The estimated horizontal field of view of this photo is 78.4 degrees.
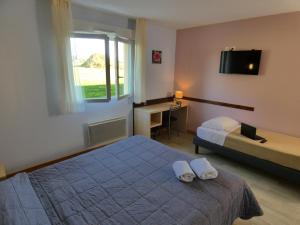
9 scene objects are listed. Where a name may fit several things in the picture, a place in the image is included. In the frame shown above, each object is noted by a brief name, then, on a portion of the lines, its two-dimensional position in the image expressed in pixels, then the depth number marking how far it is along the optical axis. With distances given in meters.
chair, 3.88
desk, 3.52
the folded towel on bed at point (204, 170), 1.68
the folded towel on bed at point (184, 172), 1.66
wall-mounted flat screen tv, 3.10
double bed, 1.25
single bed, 2.35
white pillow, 3.06
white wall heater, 3.13
